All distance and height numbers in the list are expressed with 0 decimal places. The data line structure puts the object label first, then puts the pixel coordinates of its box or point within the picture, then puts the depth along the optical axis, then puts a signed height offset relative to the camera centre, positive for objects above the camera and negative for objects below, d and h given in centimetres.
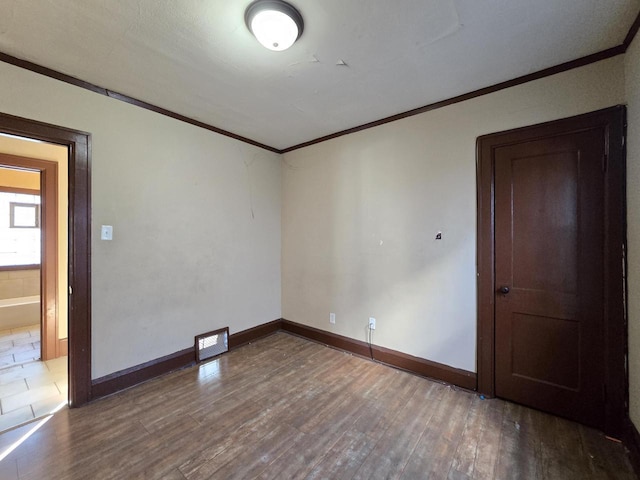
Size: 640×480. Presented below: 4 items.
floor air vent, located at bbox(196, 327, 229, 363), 281 -114
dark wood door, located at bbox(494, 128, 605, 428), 181 -26
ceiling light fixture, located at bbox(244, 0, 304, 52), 139 +120
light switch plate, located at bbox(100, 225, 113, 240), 221 +8
